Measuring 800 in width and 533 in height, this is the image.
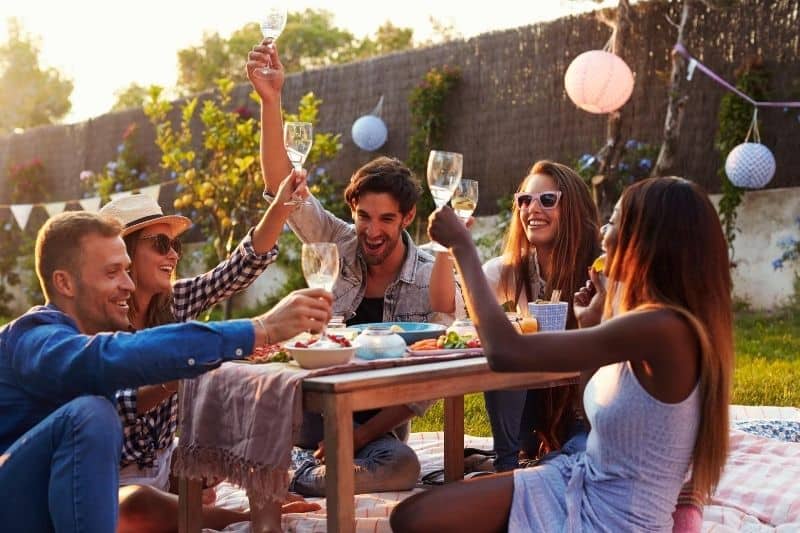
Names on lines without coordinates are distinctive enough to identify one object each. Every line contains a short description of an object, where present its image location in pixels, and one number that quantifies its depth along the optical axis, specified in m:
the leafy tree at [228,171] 10.51
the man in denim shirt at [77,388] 2.47
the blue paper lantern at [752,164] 8.14
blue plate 3.21
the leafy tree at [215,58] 31.30
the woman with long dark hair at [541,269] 4.02
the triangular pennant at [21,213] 12.84
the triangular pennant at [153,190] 11.25
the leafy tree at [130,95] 40.81
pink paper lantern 8.59
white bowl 2.68
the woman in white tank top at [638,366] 2.42
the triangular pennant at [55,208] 12.49
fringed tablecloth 2.63
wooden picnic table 2.52
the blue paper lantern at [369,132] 10.96
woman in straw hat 3.43
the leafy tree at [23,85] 31.80
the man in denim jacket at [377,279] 4.19
